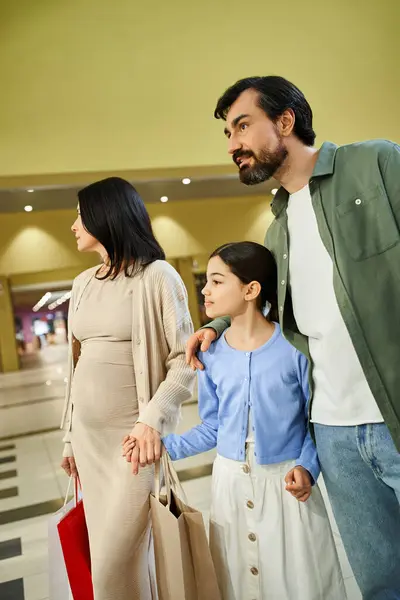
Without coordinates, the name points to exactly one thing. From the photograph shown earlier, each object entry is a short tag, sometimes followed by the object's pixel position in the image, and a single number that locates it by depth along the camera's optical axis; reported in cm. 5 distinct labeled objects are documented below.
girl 144
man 127
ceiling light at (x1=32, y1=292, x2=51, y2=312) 2247
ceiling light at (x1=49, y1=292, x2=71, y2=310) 2723
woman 165
